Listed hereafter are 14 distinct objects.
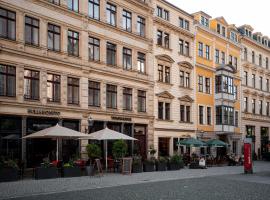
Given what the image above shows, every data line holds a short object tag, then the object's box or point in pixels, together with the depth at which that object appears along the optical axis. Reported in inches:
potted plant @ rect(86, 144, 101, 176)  625.2
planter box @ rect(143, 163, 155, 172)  723.9
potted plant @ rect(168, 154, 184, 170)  784.4
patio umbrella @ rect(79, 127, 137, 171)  671.8
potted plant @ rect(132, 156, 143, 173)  698.7
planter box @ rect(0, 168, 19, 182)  522.6
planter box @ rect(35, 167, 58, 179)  562.0
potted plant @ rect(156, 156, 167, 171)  752.6
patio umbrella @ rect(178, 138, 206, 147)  934.2
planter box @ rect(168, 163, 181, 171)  782.1
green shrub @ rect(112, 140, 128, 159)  675.1
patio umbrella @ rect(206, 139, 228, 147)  1000.0
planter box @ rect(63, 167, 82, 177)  595.7
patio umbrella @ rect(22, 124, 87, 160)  589.9
